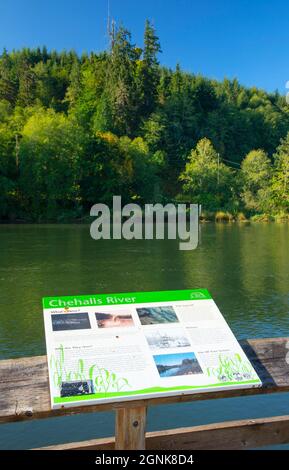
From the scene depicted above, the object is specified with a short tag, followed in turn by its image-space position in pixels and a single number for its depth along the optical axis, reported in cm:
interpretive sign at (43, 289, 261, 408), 268
